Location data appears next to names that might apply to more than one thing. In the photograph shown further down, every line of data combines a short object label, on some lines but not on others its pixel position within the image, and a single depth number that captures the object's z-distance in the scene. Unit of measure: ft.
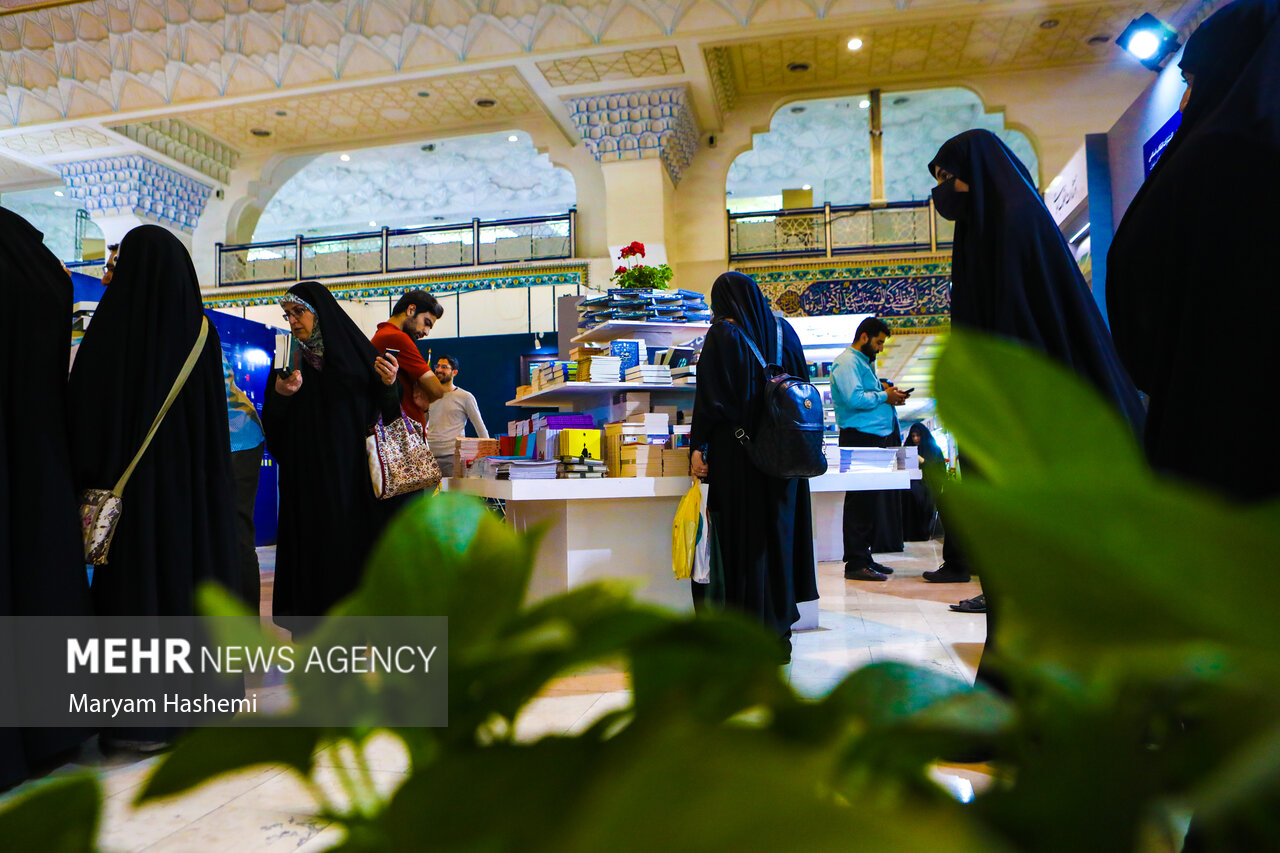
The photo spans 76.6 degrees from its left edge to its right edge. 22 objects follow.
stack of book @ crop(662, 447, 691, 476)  9.28
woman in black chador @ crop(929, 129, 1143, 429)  5.08
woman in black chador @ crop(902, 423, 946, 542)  19.25
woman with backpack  8.04
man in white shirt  13.16
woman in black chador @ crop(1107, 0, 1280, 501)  3.25
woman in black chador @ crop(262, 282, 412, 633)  7.84
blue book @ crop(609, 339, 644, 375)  10.88
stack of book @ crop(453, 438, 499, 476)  12.05
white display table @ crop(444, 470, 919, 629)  8.76
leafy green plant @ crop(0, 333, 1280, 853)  0.25
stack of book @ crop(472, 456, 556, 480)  8.83
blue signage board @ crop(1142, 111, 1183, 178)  9.07
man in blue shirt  12.90
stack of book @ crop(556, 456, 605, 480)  8.95
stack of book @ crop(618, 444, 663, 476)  9.17
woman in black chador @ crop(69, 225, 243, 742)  5.76
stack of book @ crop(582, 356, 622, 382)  10.53
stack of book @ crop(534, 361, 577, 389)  11.12
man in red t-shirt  10.20
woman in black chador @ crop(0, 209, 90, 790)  5.29
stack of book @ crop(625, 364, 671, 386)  10.41
